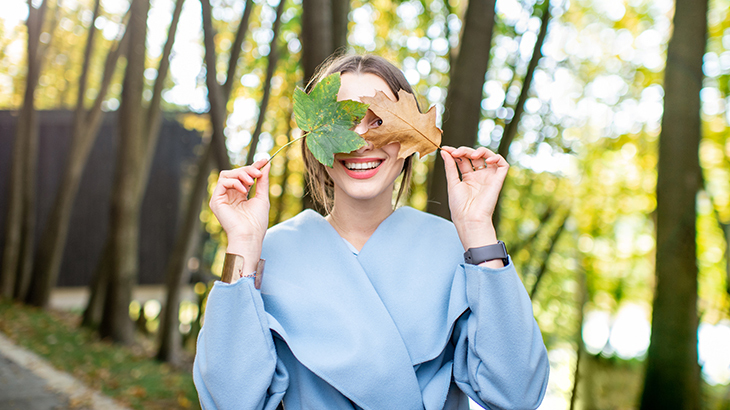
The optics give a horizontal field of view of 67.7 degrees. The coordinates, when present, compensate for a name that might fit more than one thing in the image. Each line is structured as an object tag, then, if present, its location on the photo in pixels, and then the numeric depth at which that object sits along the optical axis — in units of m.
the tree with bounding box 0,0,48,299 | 10.44
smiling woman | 1.51
